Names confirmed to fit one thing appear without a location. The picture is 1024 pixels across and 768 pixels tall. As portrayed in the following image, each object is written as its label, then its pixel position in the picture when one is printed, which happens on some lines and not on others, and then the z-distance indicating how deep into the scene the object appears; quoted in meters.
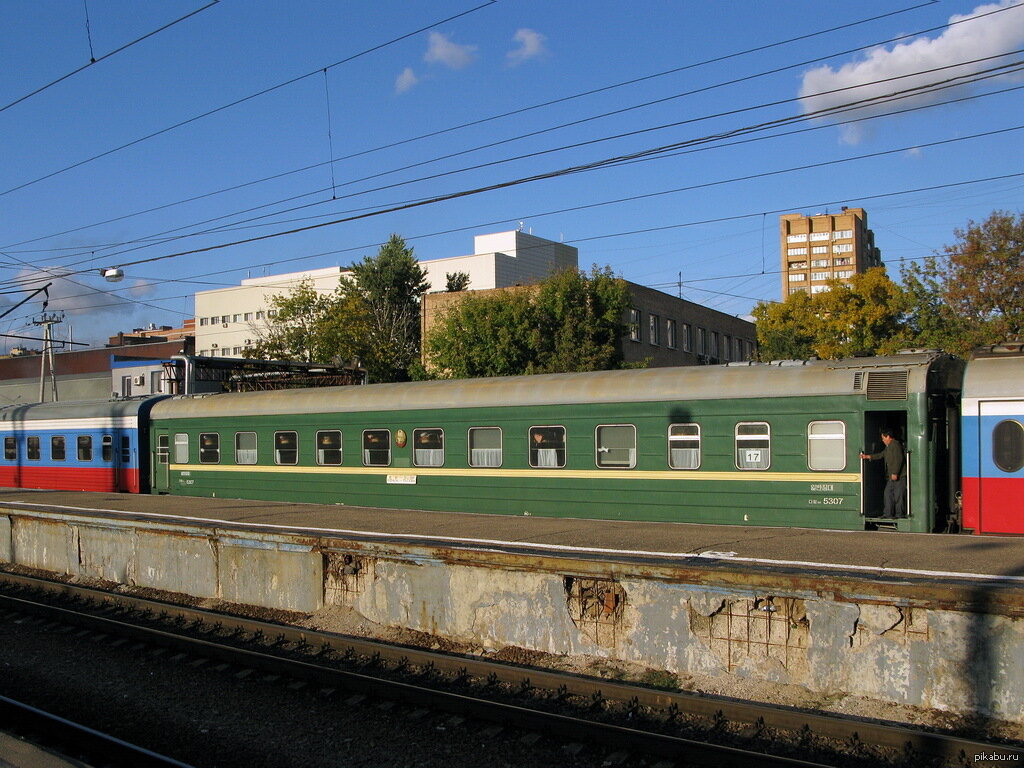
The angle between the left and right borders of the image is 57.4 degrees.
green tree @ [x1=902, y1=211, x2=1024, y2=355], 30.77
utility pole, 45.47
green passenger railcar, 14.31
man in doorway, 13.81
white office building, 87.38
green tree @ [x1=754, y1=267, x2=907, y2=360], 48.44
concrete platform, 8.52
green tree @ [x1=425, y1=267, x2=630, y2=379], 38.91
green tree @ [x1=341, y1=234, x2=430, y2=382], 64.06
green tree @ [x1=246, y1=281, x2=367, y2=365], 46.00
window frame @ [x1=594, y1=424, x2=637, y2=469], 16.56
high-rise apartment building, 154.88
